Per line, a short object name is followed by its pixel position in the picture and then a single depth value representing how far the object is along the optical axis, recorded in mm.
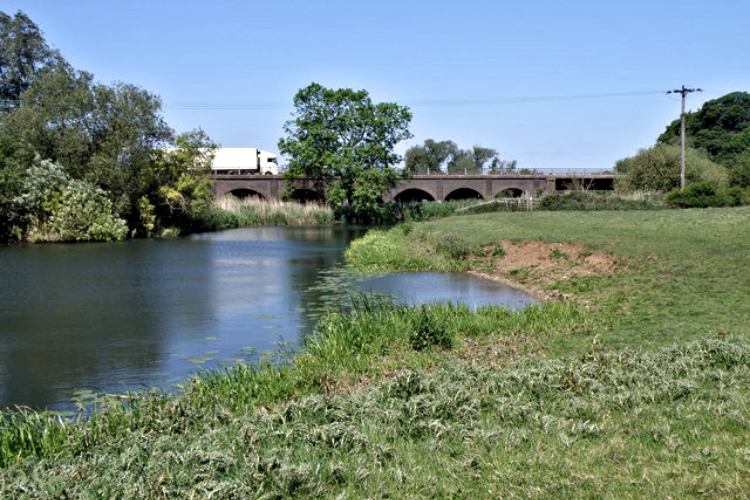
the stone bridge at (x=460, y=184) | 80188
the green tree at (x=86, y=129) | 42719
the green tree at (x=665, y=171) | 61875
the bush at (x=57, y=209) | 41156
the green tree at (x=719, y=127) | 93250
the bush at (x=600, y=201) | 51281
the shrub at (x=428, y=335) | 11164
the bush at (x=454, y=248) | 26734
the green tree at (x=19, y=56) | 68000
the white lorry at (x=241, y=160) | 95312
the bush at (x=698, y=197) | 47844
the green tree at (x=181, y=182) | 49531
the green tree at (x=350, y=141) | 65250
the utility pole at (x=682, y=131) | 56097
